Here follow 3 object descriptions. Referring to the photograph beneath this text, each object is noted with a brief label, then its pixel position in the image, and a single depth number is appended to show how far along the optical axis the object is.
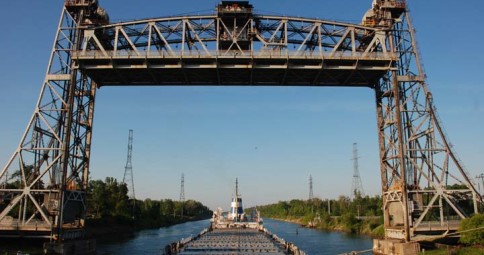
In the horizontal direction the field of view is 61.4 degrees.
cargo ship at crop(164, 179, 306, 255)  36.91
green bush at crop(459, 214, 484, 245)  27.44
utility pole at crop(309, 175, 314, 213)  146.68
